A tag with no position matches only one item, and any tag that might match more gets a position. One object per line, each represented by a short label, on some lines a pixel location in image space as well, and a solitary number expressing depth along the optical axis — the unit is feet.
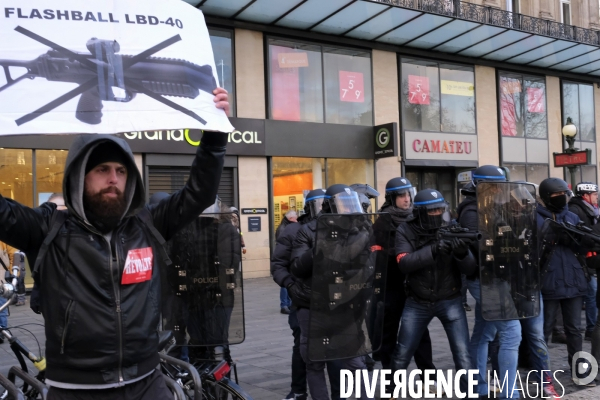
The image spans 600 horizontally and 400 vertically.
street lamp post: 47.94
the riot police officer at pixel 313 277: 14.46
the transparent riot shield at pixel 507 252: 15.89
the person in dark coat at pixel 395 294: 19.20
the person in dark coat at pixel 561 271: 19.03
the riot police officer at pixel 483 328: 15.90
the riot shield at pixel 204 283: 15.79
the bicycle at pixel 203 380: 12.83
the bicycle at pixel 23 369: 12.84
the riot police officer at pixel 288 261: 17.20
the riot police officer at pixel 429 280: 15.89
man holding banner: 7.82
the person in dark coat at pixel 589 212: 23.30
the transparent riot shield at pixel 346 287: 14.20
